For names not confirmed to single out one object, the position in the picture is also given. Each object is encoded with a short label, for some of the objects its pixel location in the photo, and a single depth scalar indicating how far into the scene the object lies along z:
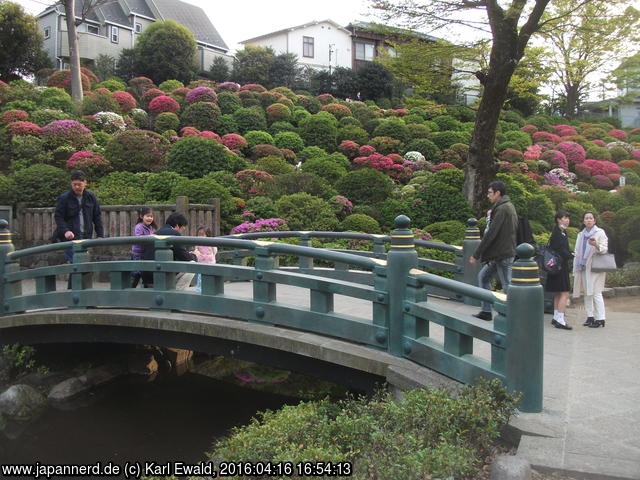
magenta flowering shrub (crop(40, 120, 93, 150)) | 16.66
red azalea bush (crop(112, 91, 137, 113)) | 23.48
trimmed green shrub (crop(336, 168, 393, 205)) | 14.73
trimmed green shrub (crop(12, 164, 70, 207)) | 13.17
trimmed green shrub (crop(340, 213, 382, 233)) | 12.67
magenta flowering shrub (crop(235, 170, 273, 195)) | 14.77
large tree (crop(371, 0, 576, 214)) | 11.68
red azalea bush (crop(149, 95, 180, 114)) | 23.75
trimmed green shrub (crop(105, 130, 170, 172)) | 15.31
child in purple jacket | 7.64
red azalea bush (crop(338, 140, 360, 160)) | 22.00
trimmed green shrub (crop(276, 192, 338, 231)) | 12.31
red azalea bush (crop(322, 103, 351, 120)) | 27.17
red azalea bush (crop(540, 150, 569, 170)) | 23.23
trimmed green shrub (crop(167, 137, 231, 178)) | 14.86
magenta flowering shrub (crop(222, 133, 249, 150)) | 20.34
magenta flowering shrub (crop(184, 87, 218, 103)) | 25.08
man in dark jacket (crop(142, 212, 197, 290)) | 7.27
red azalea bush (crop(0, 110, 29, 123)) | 18.33
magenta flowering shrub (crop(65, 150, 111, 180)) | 14.88
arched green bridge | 4.05
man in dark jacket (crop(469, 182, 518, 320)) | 6.51
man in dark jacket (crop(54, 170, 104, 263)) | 7.65
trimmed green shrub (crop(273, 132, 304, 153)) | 21.95
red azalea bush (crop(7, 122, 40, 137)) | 17.06
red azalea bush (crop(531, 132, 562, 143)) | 26.99
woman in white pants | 7.15
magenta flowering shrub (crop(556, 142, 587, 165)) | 24.30
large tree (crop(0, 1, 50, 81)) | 27.80
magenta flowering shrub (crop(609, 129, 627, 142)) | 29.56
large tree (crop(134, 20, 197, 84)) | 31.53
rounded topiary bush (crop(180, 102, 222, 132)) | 22.61
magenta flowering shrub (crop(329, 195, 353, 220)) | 13.60
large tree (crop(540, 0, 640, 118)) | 11.63
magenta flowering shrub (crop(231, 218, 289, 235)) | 11.84
